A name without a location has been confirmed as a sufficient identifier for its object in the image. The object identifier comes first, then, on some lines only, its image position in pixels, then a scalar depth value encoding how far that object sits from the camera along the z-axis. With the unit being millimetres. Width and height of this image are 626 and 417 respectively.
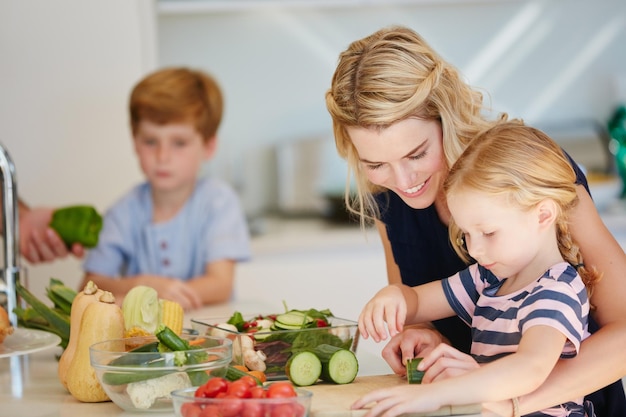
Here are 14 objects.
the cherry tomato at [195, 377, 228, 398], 1626
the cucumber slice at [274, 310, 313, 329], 1923
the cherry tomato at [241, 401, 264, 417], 1577
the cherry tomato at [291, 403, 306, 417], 1598
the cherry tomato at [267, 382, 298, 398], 1615
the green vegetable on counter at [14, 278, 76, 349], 2190
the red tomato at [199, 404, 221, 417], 1588
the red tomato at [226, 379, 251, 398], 1603
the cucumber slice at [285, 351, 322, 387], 1859
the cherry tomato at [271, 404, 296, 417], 1587
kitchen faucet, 2322
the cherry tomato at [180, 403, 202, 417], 1604
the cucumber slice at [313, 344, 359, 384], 1858
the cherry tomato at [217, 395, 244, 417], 1578
